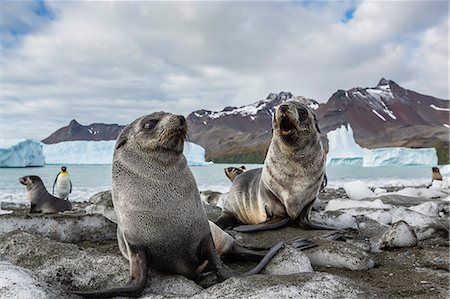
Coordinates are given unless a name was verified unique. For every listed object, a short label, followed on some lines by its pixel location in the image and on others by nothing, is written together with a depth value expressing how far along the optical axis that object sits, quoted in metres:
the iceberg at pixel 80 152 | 39.97
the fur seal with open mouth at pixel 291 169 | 4.15
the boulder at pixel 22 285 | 1.99
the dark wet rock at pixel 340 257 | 3.07
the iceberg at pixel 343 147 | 44.59
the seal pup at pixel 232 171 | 9.61
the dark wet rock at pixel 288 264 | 2.71
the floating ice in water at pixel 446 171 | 30.37
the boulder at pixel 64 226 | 3.71
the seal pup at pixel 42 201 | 9.13
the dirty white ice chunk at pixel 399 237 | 3.80
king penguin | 13.21
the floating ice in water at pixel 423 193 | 9.55
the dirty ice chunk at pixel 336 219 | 4.61
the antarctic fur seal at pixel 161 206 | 2.65
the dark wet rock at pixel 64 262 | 2.59
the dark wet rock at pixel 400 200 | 7.10
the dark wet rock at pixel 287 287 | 2.00
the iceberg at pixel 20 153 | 29.25
